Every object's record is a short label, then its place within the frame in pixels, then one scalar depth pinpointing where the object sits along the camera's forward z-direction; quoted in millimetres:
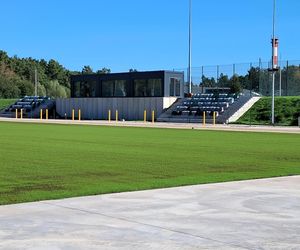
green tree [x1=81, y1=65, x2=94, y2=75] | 187062
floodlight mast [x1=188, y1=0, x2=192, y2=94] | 65612
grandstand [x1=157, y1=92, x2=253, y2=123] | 56000
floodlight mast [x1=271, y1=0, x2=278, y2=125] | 48594
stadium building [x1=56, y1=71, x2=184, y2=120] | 61094
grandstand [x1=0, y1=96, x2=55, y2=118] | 71688
